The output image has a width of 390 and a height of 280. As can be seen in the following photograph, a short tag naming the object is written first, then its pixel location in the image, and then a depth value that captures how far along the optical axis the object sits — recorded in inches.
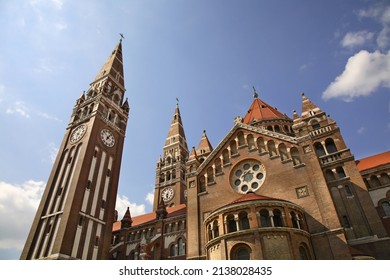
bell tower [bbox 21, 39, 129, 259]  1182.9
